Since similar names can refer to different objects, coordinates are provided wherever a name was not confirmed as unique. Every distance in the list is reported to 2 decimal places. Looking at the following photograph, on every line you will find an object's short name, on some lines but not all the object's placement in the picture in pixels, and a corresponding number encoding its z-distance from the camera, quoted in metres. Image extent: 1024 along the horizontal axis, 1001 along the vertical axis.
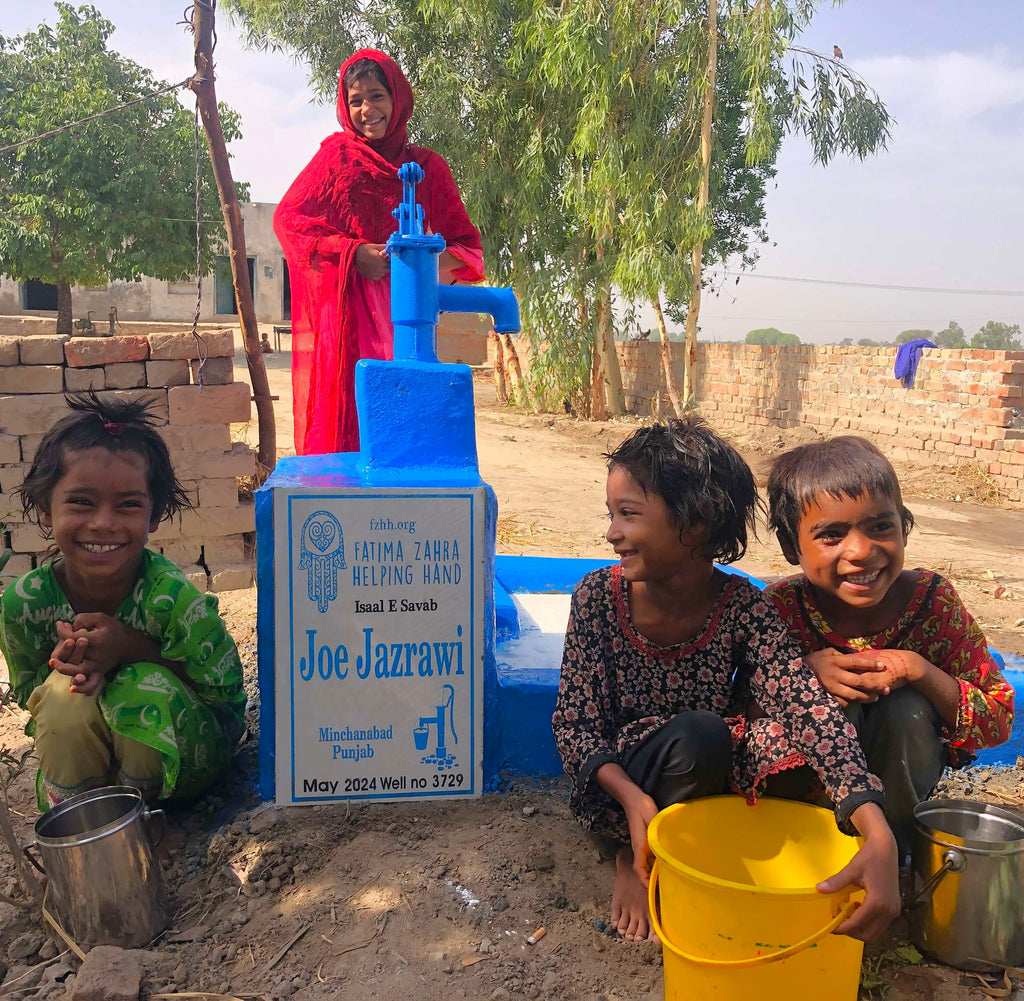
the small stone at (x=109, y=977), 1.55
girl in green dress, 1.97
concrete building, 22.33
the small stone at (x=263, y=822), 2.08
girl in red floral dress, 1.82
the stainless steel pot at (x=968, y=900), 1.68
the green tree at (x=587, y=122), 11.05
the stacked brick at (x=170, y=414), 4.65
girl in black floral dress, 1.76
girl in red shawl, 3.14
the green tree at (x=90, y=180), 15.16
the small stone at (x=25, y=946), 1.78
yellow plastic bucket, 1.38
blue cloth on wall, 10.05
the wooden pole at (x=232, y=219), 4.73
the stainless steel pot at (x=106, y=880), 1.73
